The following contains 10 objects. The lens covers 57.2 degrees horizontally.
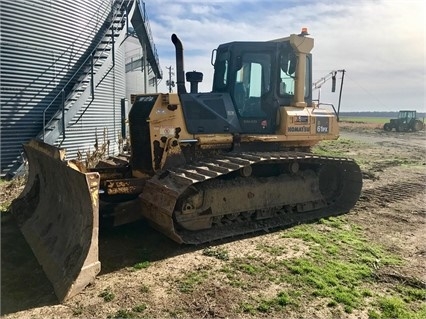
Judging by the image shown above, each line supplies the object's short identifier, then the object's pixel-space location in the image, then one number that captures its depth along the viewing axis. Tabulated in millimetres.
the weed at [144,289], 4363
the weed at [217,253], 5363
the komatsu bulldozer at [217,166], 5707
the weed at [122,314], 3809
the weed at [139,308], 3941
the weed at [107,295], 4164
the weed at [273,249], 5495
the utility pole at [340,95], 8539
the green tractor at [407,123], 38719
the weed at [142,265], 5014
